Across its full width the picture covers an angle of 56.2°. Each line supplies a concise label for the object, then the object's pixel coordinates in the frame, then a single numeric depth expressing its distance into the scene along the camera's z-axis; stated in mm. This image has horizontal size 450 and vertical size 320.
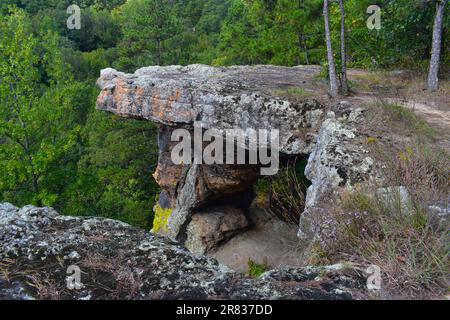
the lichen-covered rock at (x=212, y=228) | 12469
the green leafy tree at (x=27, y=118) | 12969
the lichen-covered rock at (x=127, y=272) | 3209
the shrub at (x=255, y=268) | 11398
